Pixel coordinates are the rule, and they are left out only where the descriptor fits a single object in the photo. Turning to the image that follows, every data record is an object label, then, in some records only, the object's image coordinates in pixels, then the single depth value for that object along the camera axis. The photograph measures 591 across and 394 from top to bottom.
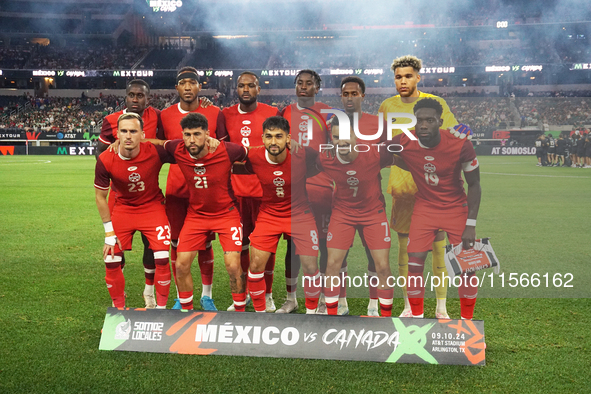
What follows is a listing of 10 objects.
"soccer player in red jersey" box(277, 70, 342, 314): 4.79
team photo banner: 3.99
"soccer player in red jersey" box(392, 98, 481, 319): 4.30
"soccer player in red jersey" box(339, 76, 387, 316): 4.43
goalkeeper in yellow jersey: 4.55
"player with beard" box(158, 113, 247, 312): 4.61
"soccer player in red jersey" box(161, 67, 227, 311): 5.18
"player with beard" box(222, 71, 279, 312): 5.23
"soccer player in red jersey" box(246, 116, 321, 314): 4.55
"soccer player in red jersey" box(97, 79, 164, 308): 5.25
